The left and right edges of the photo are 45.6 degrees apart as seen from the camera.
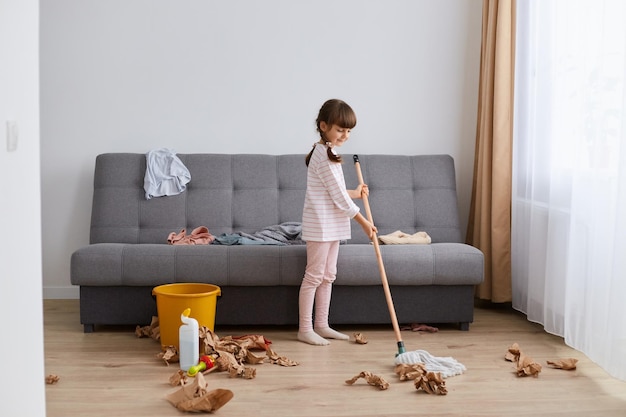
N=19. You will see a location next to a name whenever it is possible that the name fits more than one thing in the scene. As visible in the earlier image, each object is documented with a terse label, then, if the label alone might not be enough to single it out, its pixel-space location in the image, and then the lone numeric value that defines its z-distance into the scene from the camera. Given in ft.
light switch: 5.91
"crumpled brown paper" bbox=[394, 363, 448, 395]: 9.34
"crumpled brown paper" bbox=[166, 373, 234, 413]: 8.52
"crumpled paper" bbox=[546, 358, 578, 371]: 10.46
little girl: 11.62
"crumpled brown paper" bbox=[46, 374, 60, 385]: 9.54
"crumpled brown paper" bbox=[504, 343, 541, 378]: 10.12
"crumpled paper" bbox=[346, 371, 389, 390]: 9.48
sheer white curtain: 9.88
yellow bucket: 11.02
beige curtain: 14.08
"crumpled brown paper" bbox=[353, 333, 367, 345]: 11.89
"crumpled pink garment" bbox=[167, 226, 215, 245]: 13.25
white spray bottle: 10.11
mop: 10.18
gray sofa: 12.31
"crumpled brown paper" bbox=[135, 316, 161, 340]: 11.78
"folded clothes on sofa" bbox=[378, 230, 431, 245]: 13.37
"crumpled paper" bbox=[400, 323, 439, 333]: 12.74
